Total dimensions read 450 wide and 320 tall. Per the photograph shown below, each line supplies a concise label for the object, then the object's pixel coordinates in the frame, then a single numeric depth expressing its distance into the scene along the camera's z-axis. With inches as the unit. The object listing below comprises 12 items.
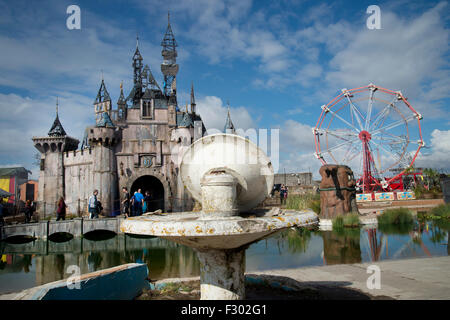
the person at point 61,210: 656.4
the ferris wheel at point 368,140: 1204.5
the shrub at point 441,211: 602.5
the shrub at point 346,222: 536.7
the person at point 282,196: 922.4
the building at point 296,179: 1583.4
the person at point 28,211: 711.7
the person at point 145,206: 583.3
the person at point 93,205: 628.9
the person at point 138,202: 544.4
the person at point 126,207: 803.4
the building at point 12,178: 1734.7
